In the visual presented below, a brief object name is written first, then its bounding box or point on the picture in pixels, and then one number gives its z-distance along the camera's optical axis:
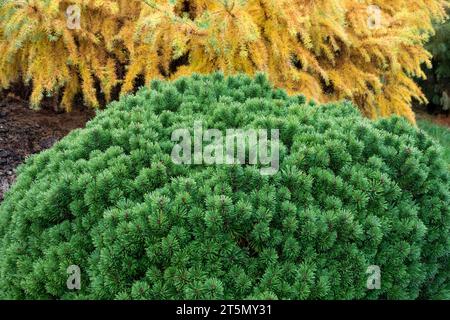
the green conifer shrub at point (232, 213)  2.17
